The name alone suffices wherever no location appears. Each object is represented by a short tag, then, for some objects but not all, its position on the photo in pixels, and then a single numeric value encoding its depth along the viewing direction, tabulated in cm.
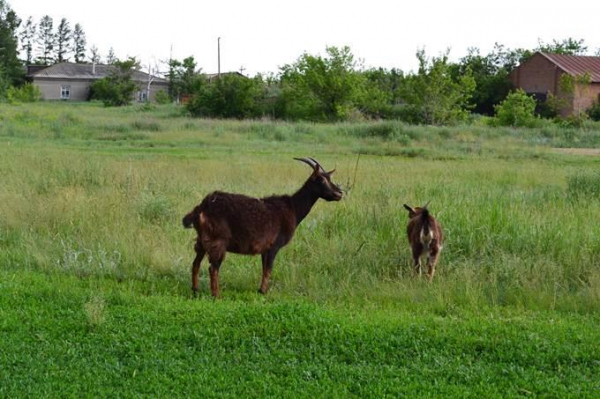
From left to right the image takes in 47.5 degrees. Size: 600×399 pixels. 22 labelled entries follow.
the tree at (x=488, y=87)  5875
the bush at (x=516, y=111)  4181
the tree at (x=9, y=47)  8012
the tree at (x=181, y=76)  7256
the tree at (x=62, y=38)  10775
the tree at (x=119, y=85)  6688
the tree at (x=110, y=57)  9700
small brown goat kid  790
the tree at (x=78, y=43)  10906
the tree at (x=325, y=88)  4859
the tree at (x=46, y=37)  10562
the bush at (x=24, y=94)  6278
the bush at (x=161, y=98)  7062
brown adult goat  688
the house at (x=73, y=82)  8125
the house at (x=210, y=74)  5203
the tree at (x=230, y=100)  4938
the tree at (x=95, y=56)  10475
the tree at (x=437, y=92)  4381
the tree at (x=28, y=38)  10212
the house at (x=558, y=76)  5091
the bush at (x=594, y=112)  4919
